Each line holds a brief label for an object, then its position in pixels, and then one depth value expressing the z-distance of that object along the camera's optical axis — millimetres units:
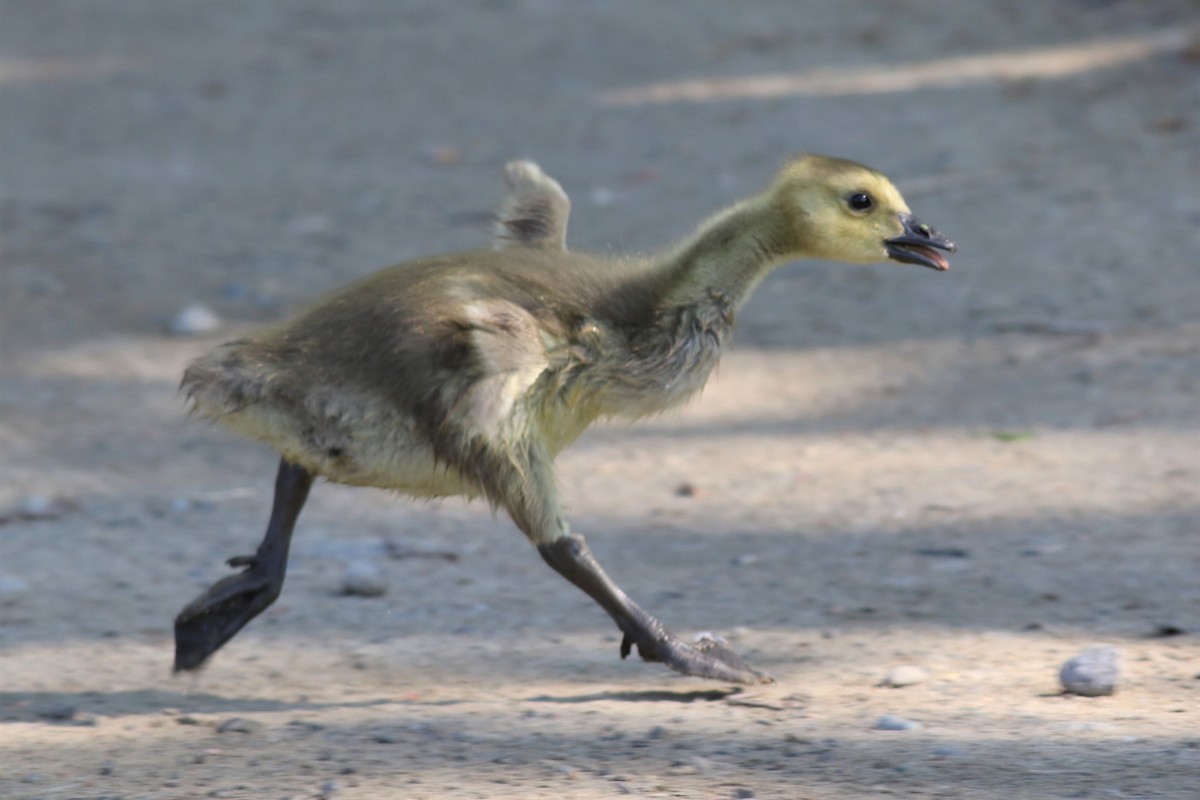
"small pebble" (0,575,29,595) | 10443
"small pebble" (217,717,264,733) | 8237
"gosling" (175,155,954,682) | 8367
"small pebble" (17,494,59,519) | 11859
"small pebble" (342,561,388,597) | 10469
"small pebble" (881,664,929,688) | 8711
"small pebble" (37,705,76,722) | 8469
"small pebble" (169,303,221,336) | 15844
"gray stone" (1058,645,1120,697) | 8344
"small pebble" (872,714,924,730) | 7926
